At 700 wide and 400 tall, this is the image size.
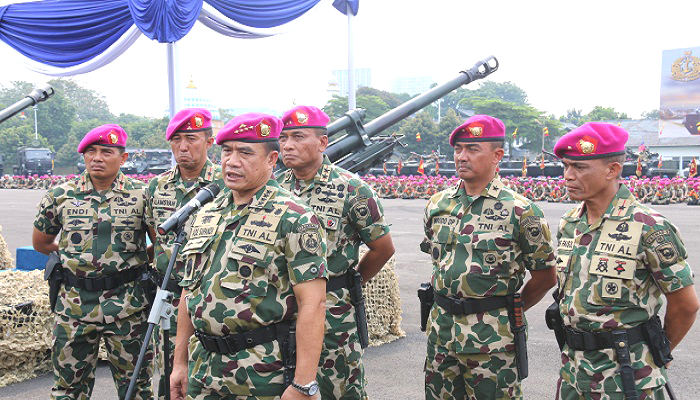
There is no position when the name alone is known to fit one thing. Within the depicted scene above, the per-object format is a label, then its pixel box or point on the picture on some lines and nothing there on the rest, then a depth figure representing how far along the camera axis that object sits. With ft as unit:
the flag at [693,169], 80.41
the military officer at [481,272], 11.36
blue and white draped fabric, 25.38
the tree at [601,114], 228.84
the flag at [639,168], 80.94
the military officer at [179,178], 13.51
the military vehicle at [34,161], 133.49
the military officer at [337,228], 12.44
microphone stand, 9.72
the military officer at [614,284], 9.13
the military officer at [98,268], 13.53
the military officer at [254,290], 8.49
